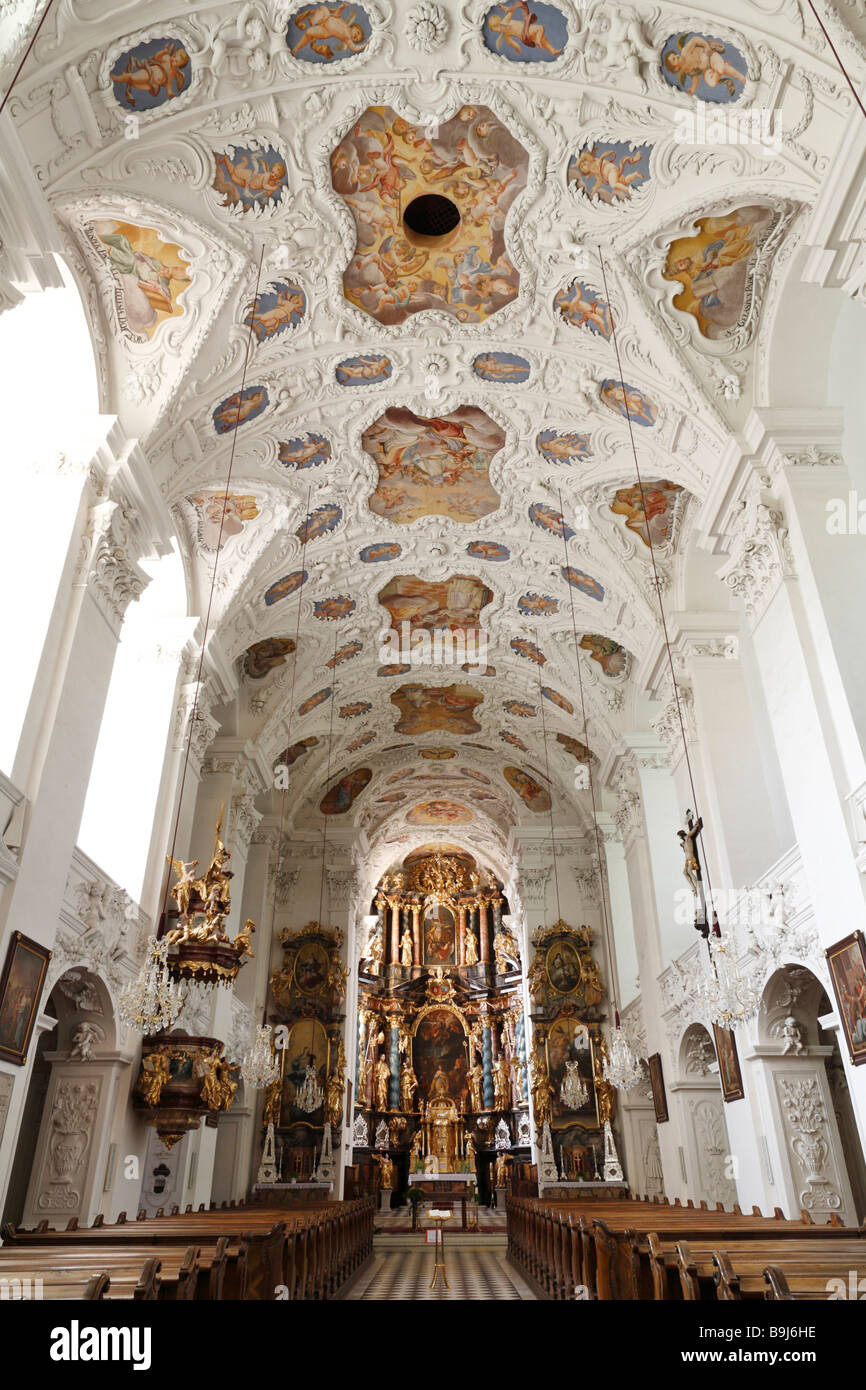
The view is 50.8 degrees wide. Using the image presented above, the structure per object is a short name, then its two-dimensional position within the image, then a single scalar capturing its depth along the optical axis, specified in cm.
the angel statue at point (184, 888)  1062
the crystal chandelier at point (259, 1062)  1364
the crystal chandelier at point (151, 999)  914
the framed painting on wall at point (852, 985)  739
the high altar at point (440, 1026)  2781
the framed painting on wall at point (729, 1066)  1081
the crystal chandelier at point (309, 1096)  1964
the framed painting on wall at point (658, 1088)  1433
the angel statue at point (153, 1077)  1070
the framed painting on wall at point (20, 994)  754
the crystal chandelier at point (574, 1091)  1959
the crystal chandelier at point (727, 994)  875
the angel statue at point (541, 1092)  1962
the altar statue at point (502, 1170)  2644
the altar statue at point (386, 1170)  2689
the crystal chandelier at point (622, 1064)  1439
